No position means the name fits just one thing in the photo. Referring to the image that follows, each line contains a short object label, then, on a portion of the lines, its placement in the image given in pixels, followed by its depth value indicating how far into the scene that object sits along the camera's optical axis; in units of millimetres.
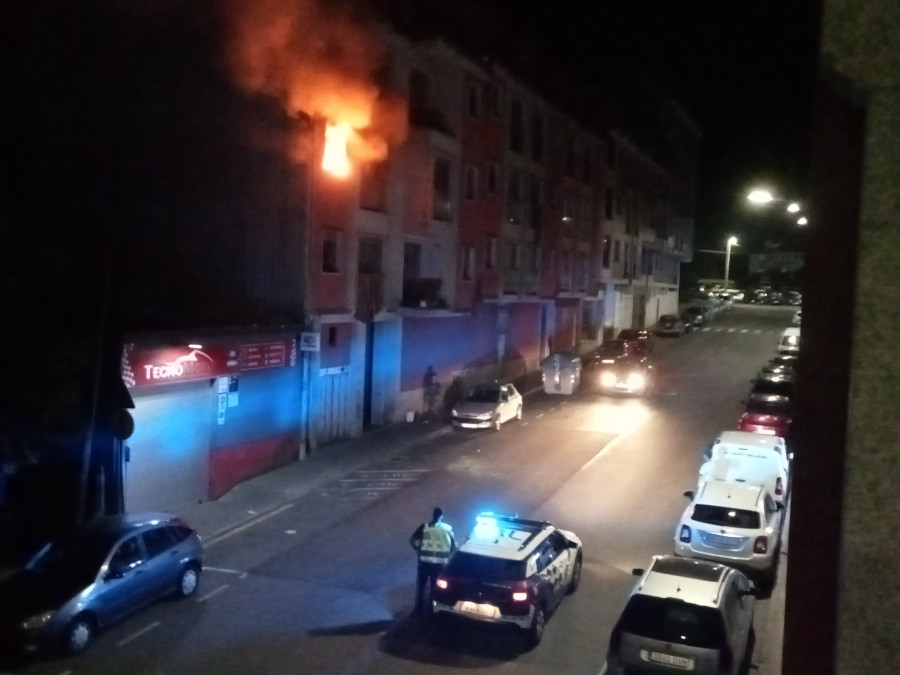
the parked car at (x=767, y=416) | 24375
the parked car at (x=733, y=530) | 14156
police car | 11836
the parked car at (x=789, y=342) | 39500
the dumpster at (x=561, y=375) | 33312
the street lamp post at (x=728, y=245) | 67688
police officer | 12648
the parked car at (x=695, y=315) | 56069
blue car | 11141
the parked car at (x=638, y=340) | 38156
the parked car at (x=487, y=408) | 26562
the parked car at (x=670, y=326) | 50688
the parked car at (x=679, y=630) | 10094
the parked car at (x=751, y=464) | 16609
